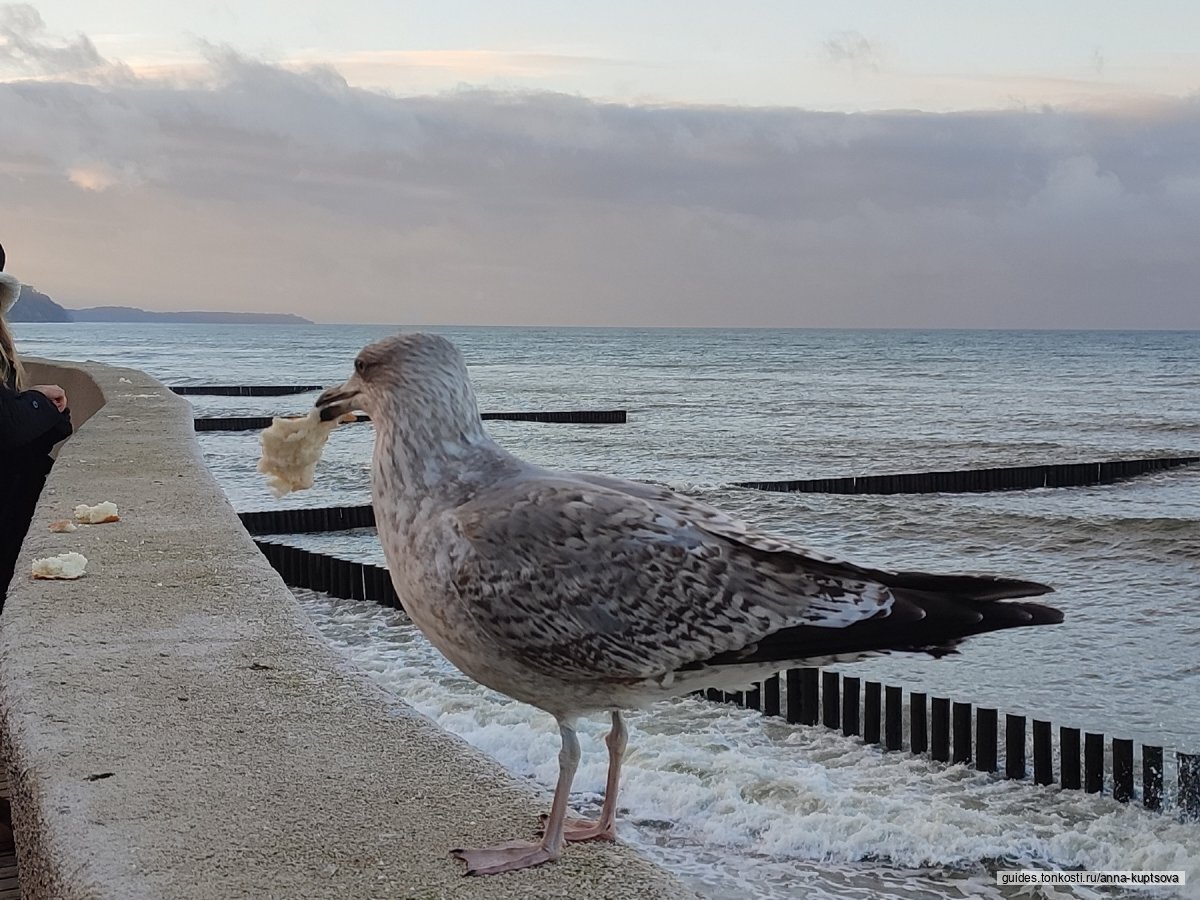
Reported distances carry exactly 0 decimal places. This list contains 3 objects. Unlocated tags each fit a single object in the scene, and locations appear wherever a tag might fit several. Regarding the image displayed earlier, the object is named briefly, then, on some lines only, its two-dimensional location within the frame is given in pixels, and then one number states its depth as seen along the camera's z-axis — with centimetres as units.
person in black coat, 564
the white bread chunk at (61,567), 547
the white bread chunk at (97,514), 680
